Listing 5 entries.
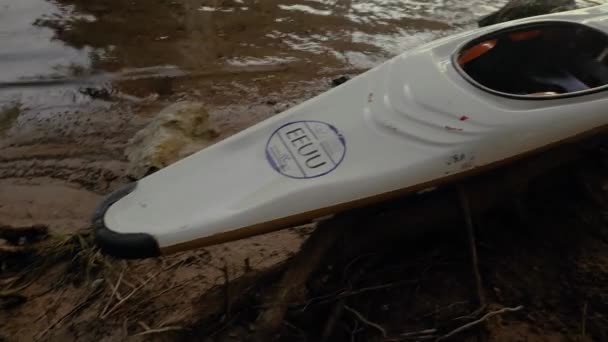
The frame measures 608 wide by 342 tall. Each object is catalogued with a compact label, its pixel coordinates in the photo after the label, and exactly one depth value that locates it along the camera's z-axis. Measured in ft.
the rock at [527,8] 14.69
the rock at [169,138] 10.28
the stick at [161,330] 6.64
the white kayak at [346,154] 6.31
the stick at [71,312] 7.27
